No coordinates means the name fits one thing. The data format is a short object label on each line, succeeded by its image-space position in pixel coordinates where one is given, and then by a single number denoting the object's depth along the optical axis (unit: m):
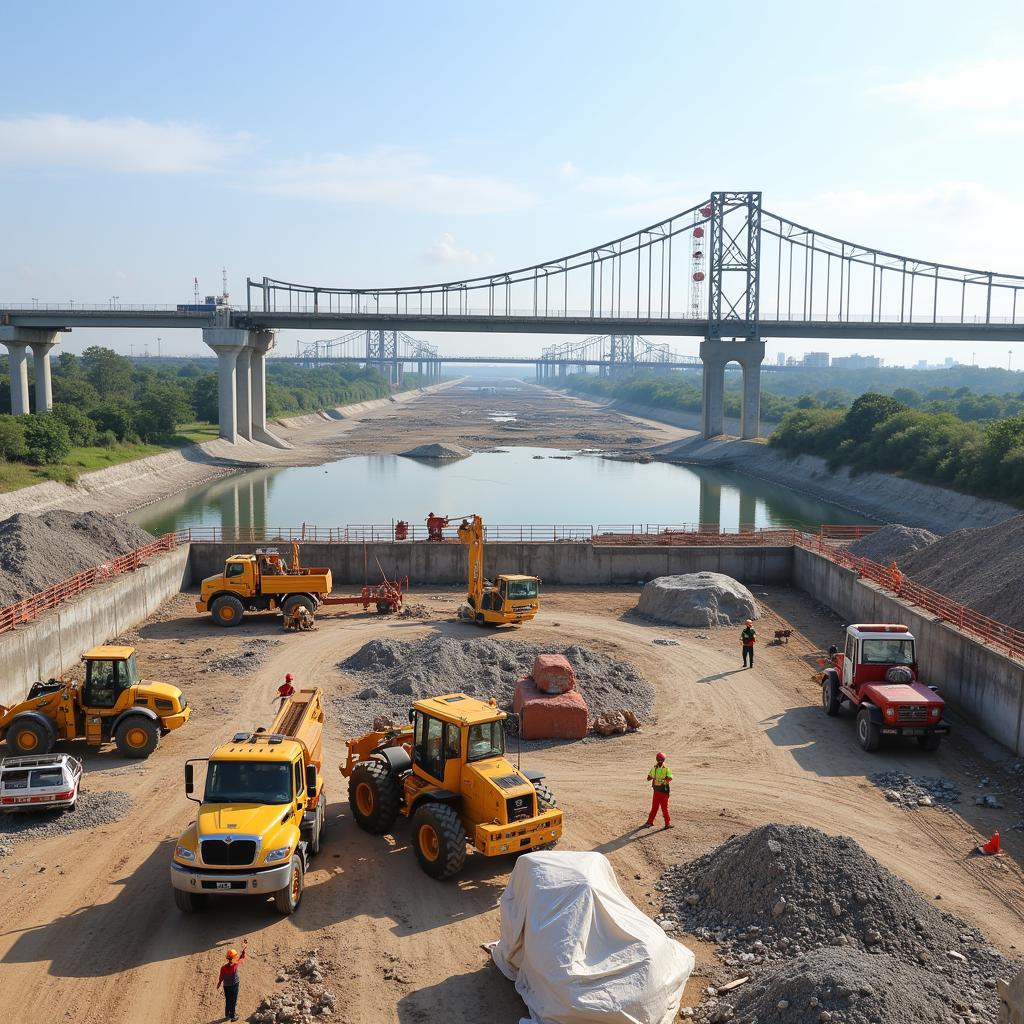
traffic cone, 13.32
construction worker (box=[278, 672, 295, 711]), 17.03
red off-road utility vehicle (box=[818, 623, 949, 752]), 17.08
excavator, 25.05
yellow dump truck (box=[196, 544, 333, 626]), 26.16
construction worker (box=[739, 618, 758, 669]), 22.59
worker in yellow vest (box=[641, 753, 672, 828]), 13.88
